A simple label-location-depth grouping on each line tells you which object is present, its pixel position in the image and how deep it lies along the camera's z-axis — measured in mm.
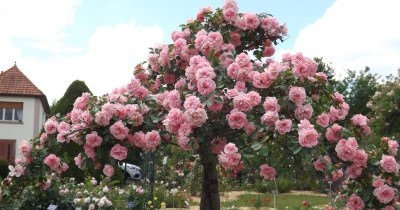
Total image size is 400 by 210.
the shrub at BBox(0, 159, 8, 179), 18116
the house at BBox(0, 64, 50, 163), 28703
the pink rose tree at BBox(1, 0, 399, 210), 3773
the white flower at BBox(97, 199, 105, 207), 6934
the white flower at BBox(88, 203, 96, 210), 6930
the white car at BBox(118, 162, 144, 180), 21094
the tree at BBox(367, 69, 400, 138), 15695
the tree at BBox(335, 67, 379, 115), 32312
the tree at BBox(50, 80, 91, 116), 13156
